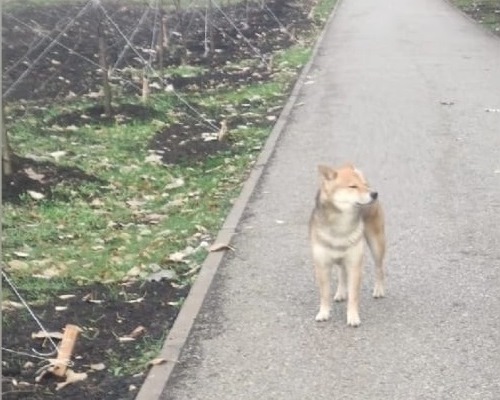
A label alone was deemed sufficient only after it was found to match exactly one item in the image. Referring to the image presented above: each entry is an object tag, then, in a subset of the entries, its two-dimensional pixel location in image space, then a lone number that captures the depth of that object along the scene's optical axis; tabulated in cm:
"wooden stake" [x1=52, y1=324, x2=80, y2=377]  474
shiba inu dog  495
